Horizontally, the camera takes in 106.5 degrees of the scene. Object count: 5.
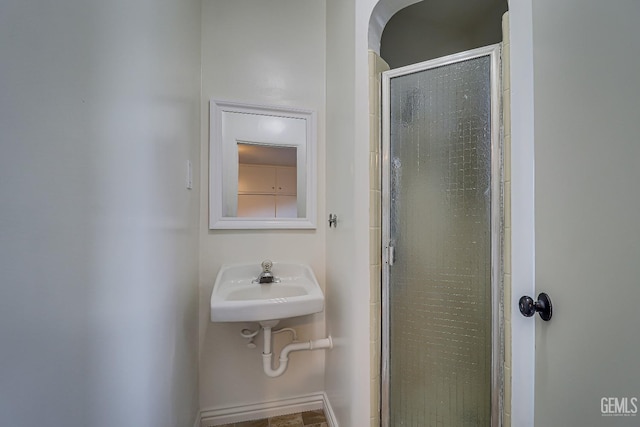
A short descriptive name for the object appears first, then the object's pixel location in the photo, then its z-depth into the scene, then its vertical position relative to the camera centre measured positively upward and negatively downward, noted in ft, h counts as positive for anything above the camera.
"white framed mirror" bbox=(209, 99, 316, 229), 4.57 +0.97
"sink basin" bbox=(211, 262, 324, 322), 3.37 -1.30
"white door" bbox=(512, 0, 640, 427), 1.56 +0.06
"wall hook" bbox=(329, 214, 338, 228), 4.37 -0.09
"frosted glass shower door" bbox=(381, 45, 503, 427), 3.07 -0.37
